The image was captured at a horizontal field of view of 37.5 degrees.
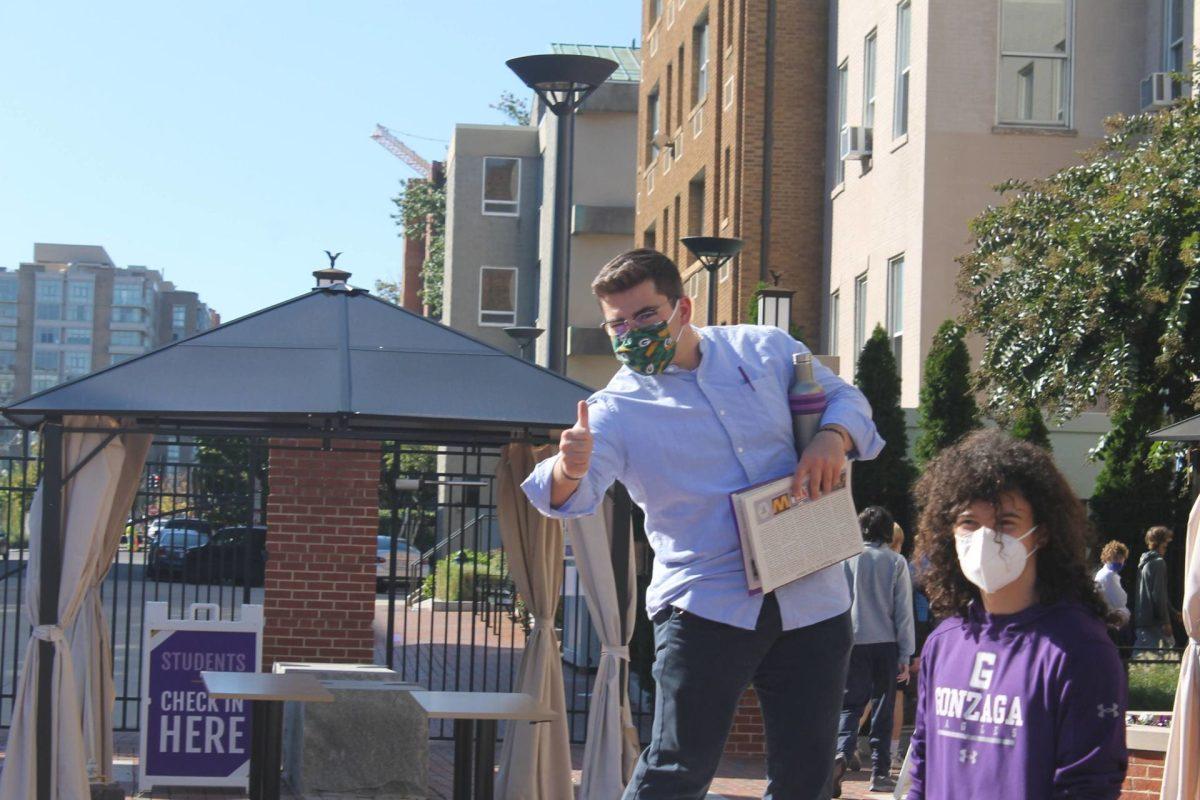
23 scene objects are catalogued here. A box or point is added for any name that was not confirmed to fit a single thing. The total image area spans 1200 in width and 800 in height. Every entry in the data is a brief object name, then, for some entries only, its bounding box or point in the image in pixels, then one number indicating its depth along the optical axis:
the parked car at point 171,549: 13.71
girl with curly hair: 3.69
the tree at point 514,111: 76.19
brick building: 27.67
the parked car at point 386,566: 35.88
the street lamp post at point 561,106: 12.59
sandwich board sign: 11.07
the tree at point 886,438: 20.30
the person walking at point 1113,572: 15.15
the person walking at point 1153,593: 16.05
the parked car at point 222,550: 13.37
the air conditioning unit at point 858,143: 24.22
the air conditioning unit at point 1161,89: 19.78
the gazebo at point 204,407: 9.09
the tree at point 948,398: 19.59
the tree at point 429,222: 70.31
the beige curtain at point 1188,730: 8.28
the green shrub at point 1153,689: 12.06
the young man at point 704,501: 4.17
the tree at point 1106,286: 15.49
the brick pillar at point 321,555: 13.18
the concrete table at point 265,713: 8.70
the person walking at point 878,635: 11.37
